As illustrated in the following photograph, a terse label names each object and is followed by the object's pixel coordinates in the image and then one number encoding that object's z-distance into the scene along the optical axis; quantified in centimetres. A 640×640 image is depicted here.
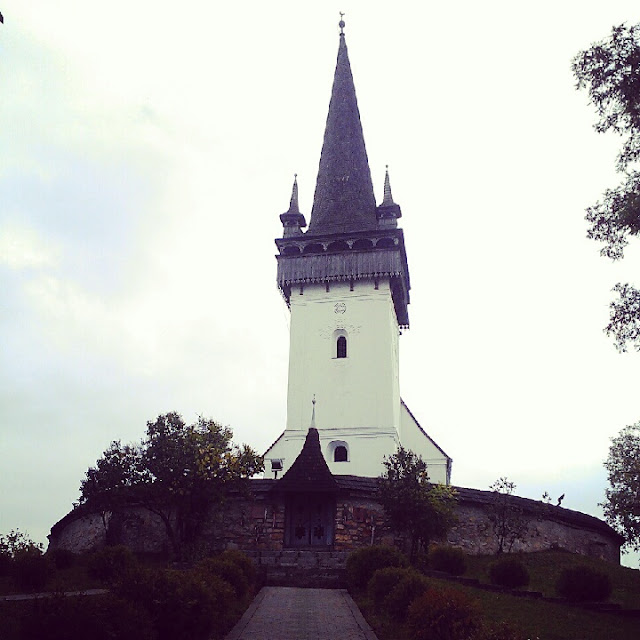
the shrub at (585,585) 1454
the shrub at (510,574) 1677
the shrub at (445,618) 927
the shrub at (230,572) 1405
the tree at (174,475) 2191
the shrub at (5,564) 1744
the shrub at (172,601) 904
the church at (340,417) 2414
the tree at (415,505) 2150
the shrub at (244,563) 1613
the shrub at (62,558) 2052
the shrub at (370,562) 1656
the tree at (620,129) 1336
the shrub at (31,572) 1548
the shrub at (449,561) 1902
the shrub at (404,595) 1229
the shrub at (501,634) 765
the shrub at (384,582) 1388
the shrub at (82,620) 743
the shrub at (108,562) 1653
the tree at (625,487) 3519
